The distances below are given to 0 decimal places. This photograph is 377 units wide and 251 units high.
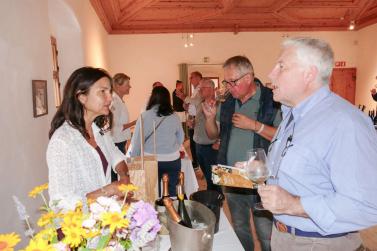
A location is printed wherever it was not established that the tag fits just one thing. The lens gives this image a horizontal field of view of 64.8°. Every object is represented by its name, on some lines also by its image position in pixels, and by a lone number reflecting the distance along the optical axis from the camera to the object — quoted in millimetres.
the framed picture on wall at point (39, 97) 2516
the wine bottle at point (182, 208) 1204
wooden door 9617
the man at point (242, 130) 2148
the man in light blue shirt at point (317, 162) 1039
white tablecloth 1316
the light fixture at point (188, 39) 9086
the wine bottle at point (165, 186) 1302
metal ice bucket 996
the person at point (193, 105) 4420
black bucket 1367
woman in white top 1374
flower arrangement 611
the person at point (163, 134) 3068
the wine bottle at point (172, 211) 1085
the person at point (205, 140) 3854
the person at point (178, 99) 7066
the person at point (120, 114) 3887
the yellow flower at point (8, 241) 579
